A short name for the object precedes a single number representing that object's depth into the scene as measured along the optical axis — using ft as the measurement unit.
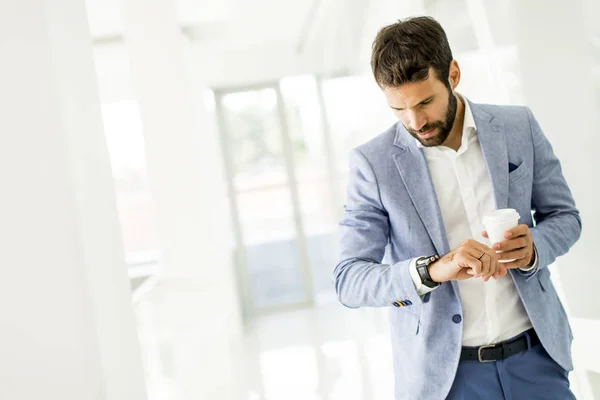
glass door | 25.14
